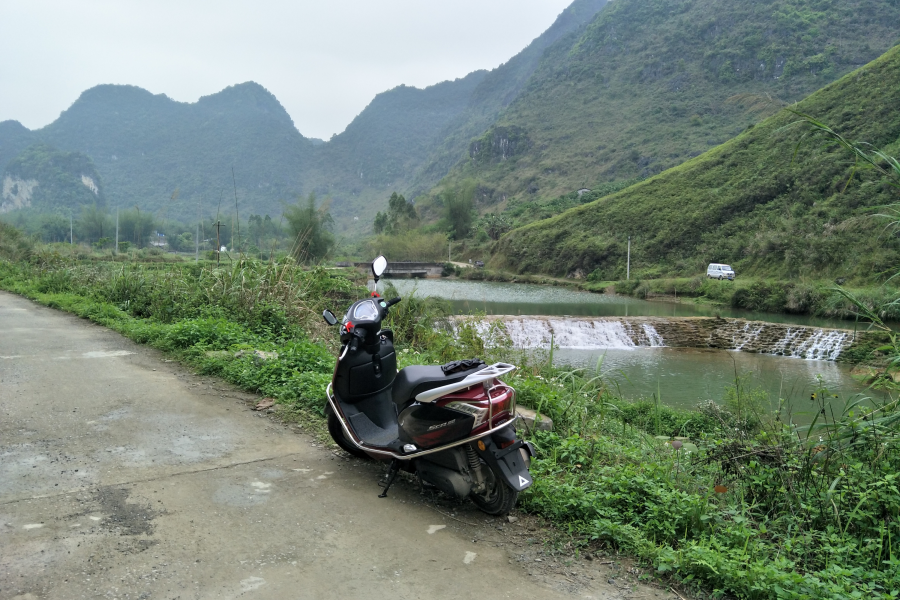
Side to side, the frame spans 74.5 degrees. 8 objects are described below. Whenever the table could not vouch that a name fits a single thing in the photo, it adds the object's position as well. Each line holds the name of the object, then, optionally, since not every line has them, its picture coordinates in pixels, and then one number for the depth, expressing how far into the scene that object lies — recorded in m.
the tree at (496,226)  67.25
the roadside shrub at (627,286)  35.78
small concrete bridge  49.84
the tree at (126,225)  53.09
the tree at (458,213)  76.40
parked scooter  2.96
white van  33.22
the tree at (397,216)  78.50
